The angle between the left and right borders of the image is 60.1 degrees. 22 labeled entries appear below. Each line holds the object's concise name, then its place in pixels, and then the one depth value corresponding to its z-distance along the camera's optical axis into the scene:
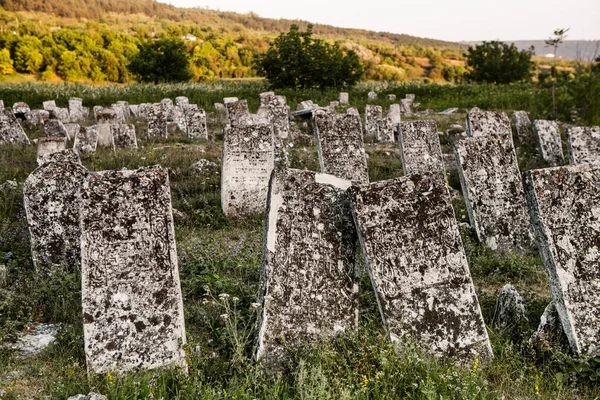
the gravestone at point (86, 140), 13.53
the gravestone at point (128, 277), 4.05
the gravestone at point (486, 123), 11.55
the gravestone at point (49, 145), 9.83
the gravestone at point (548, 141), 13.88
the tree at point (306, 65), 32.59
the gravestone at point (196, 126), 16.45
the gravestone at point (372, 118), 18.47
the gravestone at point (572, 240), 4.40
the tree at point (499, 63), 40.19
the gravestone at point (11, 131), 15.05
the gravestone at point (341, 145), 10.25
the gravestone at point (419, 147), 11.26
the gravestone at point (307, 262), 4.31
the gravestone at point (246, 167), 9.41
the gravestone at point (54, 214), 6.19
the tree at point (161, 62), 41.69
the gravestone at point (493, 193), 7.82
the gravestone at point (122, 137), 14.70
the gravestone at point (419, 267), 4.25
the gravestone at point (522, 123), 16.27
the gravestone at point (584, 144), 10.27
